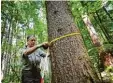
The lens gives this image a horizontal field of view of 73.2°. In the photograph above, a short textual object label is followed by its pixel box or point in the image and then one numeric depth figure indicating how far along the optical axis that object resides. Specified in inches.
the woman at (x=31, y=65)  56.8
